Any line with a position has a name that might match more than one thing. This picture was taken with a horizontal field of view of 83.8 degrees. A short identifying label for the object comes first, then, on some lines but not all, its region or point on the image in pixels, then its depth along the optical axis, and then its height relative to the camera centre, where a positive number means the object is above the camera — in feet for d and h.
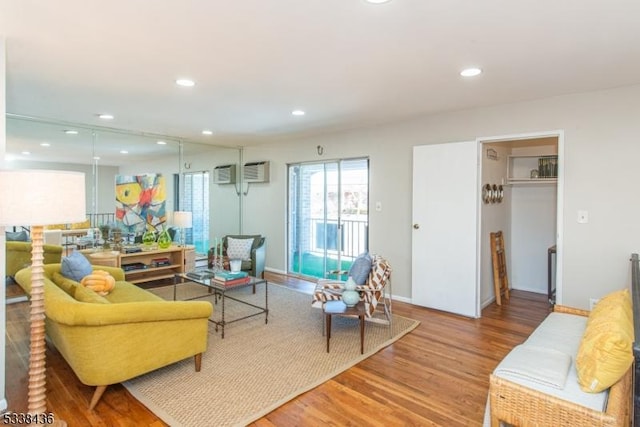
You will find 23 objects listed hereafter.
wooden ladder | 15.20 -2.61
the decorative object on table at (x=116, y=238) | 17.25 -1.51
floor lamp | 5.89 -0.05
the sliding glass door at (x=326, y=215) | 18.06 -0.38
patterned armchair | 11.03 -2.71
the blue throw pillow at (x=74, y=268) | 10.91 -1.86
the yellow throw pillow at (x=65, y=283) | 9.34 -2.09
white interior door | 13.51 -0.76
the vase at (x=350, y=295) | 10.85 -2.66
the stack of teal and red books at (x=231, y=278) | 12.57 -2.53
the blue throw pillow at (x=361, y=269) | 11.52 -2.02
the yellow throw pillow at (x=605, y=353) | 5.18 -2.18
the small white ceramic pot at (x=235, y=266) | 13.92 -2.28
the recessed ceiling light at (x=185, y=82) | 10.28 +3.68
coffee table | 12.28 -2.78
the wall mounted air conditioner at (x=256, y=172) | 21.40 +2.19
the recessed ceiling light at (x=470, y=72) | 9.33 +3.64
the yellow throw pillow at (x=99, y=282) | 10.91 -2.31
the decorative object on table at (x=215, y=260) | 15.03 -2.43
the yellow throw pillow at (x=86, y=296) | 8.30 -2.13
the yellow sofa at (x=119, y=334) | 7.28 -2.83
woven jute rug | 7.71 -4.26
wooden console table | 16.49 -2.81
